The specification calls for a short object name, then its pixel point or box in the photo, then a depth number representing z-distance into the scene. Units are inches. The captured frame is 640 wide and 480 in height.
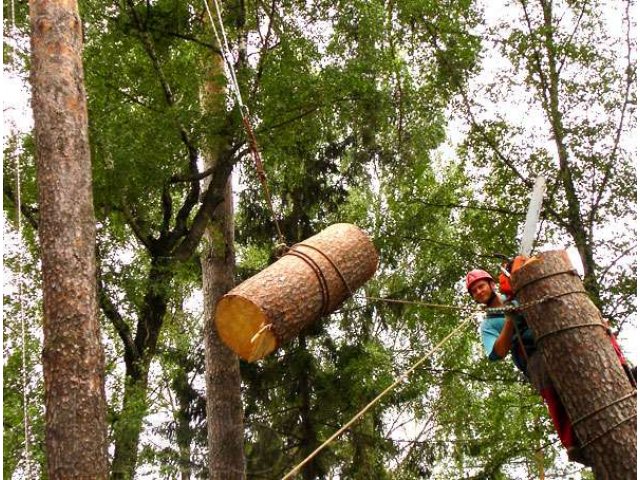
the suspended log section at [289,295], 174.2
